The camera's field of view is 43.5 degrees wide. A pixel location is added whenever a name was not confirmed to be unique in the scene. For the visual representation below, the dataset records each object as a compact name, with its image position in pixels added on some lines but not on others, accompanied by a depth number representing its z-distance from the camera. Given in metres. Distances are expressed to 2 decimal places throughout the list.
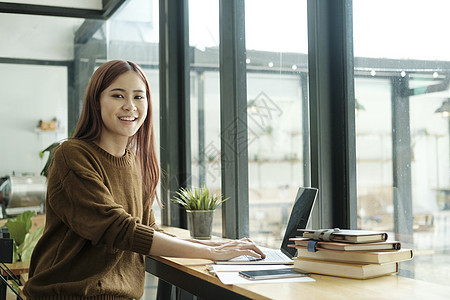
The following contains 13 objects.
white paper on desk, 1.54
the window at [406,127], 1.61
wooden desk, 1.33
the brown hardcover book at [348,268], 1.51
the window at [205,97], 3.04
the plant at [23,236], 3.99
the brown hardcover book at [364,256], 1.51
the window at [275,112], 2.29
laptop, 1.83
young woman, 1.73
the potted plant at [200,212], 2.57
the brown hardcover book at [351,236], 1.54
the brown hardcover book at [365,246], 1.53
